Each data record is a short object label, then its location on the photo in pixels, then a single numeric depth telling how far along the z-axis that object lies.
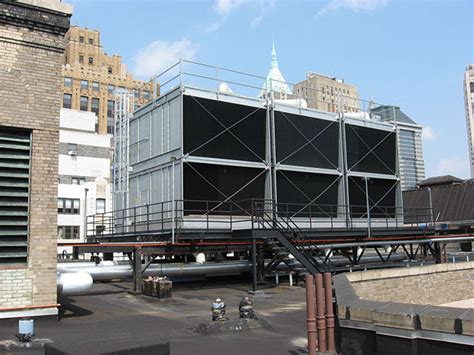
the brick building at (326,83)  110.37
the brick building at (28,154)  11.04
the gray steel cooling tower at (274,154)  22.52
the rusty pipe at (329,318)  7.26
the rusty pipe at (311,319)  7.05
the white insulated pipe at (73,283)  13.10
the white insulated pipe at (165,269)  18.83
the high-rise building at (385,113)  31.77
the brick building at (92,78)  107.92
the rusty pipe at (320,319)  7.18
